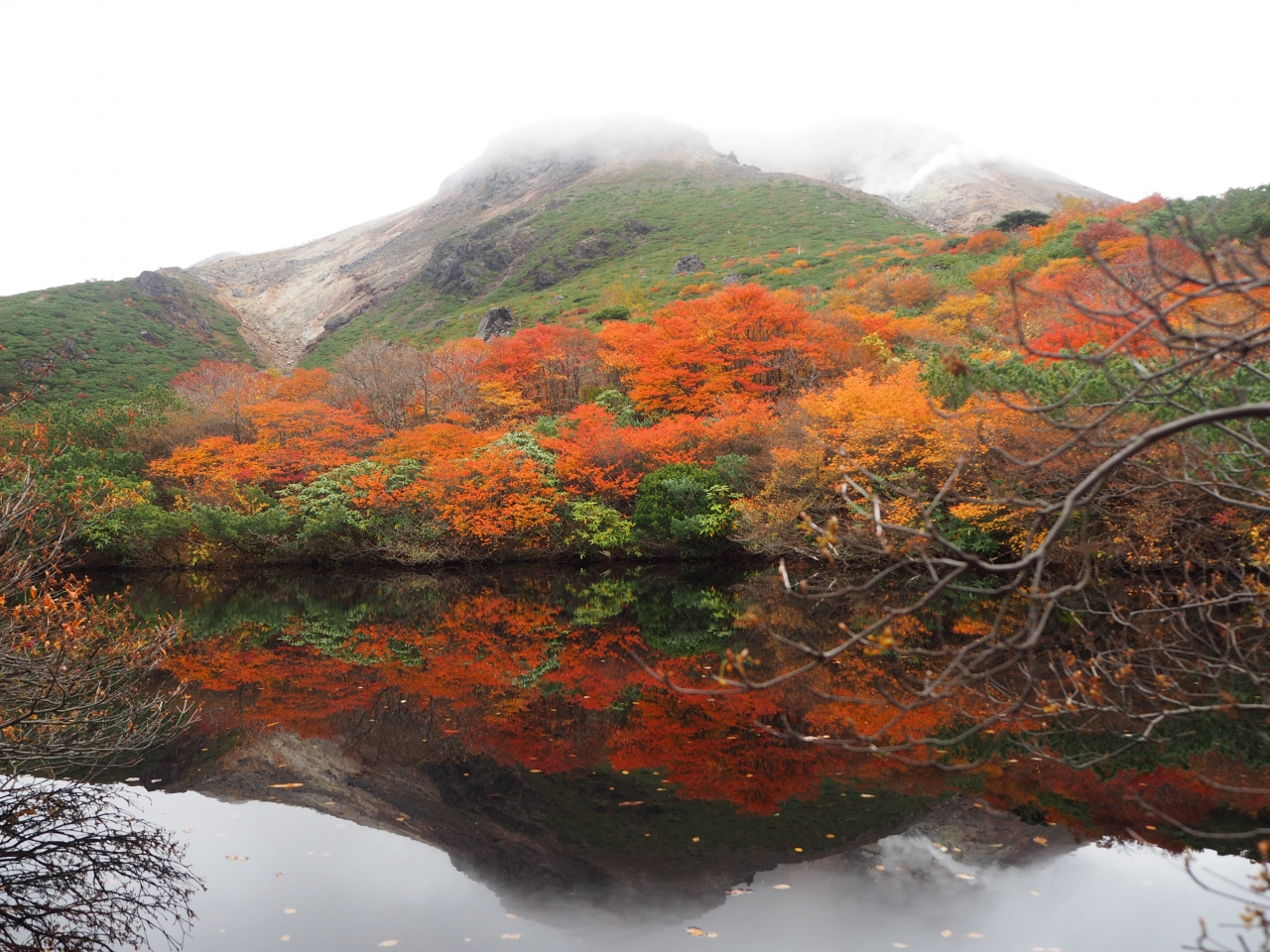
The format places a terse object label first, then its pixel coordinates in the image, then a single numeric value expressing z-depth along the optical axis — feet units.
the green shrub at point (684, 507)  81.35
